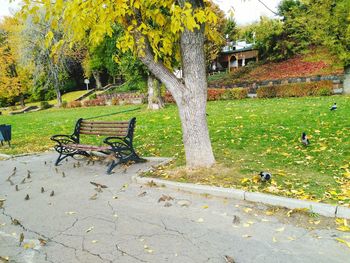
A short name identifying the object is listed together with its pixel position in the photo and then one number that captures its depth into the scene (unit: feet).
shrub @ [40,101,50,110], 128.83
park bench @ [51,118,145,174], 22.88
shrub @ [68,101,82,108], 120.88
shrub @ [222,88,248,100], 86.19
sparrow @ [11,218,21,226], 14.78
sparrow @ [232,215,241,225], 13.58
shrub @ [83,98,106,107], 117.72
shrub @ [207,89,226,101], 87.86
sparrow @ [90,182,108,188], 19.34
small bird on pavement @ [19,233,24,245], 12.95
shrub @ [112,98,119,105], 112.98
